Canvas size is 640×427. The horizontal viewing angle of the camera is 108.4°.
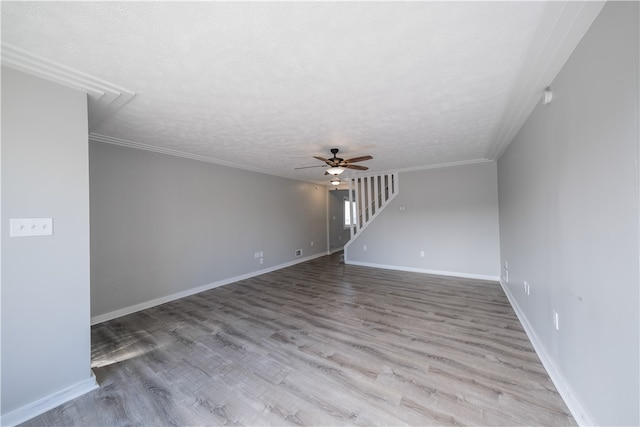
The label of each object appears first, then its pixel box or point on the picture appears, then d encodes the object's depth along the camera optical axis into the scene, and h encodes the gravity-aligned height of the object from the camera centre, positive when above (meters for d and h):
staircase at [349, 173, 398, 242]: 5.68 +0.51
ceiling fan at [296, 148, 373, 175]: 3.56 +0.81
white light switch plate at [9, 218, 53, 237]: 1.56 -0.03
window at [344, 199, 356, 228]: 9.18 +0.03
